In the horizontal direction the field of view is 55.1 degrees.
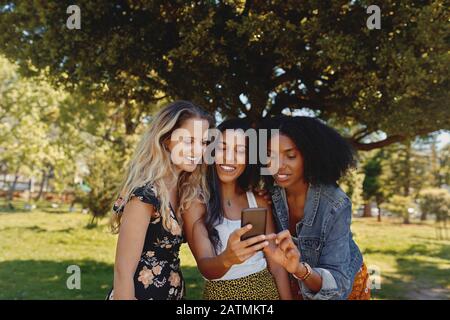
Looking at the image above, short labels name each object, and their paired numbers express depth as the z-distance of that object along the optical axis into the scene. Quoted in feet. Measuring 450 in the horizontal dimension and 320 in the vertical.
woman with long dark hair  9.14
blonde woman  8.08
